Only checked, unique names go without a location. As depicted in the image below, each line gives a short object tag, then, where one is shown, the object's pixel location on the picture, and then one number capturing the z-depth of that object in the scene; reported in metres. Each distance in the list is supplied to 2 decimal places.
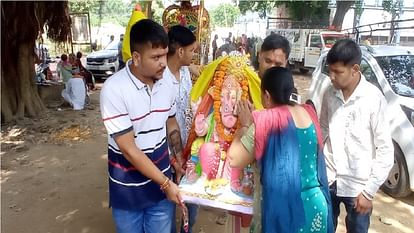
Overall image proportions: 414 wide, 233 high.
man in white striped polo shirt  1.92
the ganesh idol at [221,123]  2.21
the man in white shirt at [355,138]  2.20
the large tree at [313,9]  23.31
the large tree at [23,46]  8.12
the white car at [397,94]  4.32
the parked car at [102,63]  14.42
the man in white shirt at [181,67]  2.70
